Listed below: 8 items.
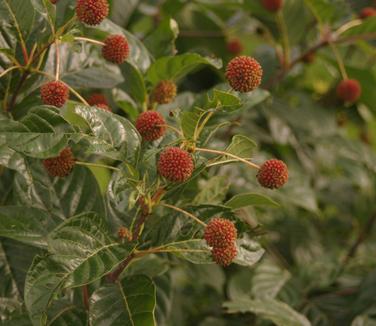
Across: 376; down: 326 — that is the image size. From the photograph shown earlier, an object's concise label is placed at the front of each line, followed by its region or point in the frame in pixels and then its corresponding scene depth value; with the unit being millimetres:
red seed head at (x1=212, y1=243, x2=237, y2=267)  995
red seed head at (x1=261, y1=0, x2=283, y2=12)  1317
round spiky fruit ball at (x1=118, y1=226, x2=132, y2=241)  1025
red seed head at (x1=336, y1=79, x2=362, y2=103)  1318
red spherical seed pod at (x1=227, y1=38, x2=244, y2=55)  1374
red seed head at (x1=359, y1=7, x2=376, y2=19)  1354
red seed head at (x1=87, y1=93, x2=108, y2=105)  1071
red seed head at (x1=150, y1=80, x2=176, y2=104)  1086
